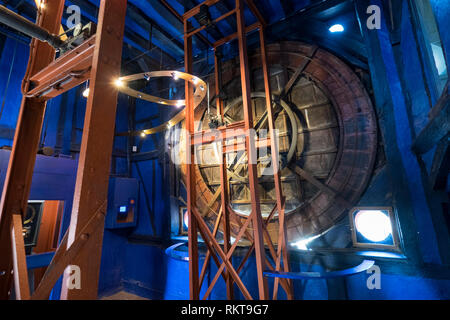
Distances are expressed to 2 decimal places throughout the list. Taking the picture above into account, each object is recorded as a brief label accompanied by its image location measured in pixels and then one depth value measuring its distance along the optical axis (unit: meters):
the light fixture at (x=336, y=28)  3.89
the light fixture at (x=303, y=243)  3.70
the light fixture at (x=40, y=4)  2.29
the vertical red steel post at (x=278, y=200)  3.44
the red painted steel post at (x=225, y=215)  3.47
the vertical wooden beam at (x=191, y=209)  3.14
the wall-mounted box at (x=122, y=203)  5.73
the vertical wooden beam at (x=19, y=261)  1.34
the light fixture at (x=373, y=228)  3.27
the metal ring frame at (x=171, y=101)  2.66
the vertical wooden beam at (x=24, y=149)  1.86
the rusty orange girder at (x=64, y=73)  1.62
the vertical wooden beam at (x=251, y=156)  2.60
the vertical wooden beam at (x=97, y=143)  1.27
